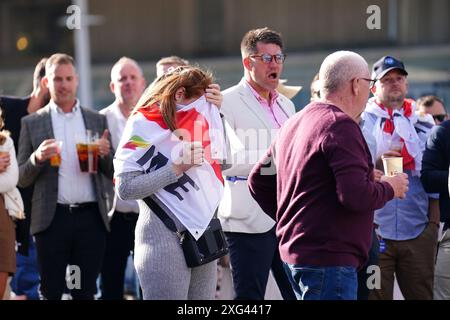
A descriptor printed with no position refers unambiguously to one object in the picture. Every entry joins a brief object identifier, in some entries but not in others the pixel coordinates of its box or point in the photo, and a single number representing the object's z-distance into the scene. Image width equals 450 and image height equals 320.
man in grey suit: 14.06
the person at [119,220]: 15.34
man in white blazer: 12.92
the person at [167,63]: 14.93
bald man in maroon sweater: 9.18
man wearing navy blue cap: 13.70
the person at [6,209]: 12.59
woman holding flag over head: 10.20
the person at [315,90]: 13.72
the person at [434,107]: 16.92
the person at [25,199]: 14.77
